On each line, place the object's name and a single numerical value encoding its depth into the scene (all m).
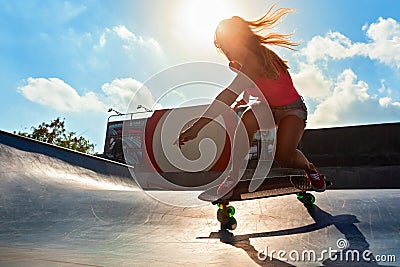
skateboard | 3.04
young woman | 2.79
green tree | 23.12
